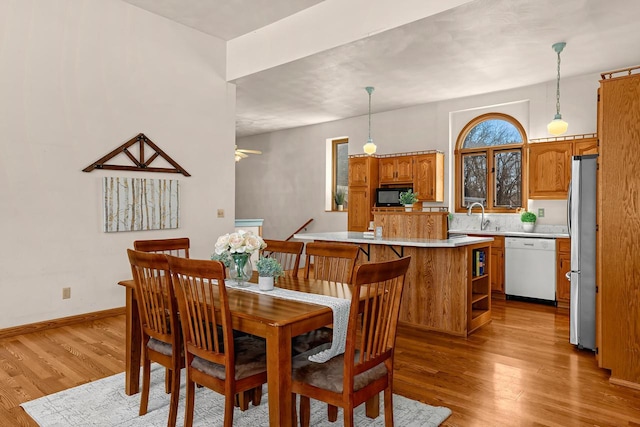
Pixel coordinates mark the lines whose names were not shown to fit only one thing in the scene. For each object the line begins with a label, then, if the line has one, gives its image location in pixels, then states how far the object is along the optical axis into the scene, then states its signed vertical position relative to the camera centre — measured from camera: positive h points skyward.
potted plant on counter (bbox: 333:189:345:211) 8.30 +0.16
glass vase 2.43 -0.36
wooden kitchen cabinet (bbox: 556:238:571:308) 4.98 -0.76
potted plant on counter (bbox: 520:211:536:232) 5.60 -0.19
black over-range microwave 6.85 +0.18
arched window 6.01 +0.64
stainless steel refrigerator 3.35 -0.33
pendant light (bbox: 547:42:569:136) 4.62 +0.87
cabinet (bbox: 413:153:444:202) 6.48 +0.46
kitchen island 3.84 -0.69
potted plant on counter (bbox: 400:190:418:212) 4.83 +0.08
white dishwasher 5.12 -0.76
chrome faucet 6.16 -0.21
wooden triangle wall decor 4.33 +0.53
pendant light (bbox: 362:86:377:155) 5.84 +0.82
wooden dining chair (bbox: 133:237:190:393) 2.59 -0.27
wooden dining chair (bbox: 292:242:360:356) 2.70 -0.37
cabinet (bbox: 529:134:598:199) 5.20 +0.56
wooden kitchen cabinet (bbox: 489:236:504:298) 5.47 -0.78
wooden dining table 1.72 -0.50
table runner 1.91 -0.51
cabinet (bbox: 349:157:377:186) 7.12 +0.61
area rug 2.26 -1.14
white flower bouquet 2.35 -0.20
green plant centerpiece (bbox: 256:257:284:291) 2.33 -0.36
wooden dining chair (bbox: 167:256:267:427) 1.80 -0.64
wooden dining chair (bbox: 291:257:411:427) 1.71 -0.67
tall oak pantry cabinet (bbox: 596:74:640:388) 2.78 -0.15
